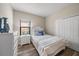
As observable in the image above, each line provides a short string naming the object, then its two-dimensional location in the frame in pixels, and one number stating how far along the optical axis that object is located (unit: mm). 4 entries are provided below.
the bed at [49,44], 1200
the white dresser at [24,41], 2042
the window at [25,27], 1416
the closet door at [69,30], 1642
